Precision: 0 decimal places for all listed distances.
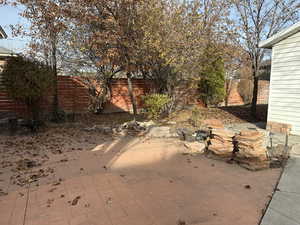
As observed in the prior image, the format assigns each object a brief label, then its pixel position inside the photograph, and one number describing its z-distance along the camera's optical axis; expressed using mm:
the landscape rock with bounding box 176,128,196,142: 5094
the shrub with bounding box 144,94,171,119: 7051
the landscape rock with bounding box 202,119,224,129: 4812
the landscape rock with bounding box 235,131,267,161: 3502
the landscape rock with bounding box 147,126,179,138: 5680
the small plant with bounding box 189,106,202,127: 6908
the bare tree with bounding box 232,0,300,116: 7570
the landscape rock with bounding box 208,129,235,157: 3936
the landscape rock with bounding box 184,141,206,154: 4320
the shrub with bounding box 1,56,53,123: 5555
